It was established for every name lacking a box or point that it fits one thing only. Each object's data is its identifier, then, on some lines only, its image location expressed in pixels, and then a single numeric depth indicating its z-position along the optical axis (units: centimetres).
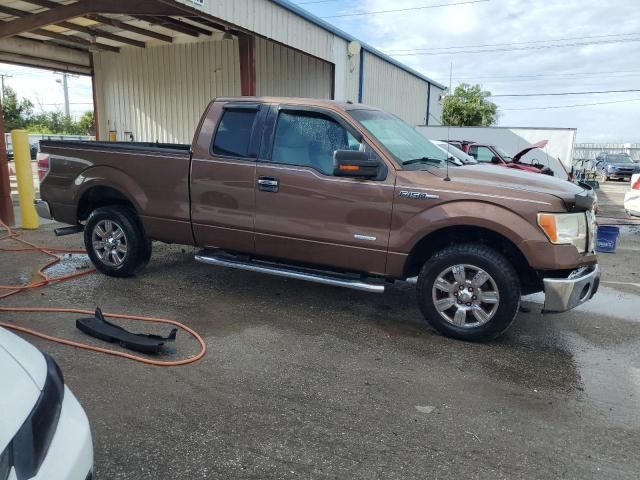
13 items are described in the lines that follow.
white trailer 2008
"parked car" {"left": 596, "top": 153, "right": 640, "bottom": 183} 2769
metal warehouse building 1042
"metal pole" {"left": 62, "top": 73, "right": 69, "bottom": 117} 6306
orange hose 389
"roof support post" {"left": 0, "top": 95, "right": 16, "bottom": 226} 872
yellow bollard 895
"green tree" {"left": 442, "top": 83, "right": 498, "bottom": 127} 3062
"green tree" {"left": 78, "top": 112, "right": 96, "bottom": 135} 5558
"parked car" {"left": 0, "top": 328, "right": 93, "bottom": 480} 156
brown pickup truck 414
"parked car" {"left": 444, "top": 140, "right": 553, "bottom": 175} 1243
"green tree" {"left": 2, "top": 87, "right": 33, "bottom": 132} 4797
